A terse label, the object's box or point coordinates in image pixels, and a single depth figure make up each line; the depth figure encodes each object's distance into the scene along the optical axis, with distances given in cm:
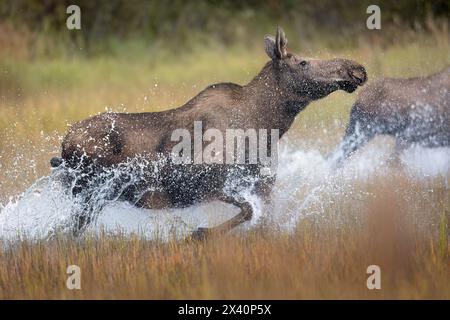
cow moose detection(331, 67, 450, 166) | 2070
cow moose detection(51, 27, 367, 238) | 1576
